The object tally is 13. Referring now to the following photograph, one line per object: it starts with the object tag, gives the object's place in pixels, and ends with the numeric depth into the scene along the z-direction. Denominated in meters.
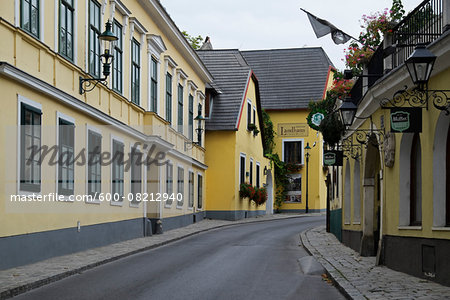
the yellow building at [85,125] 13.05
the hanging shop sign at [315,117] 24.27
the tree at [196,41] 50.12
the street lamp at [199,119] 29.91
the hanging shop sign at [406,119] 10.76
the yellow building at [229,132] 36.84
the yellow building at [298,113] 50.81
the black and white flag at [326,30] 17.72
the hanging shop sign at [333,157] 20.75
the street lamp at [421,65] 9.69
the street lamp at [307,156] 48.68
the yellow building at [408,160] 10.70
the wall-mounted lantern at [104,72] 15.70
